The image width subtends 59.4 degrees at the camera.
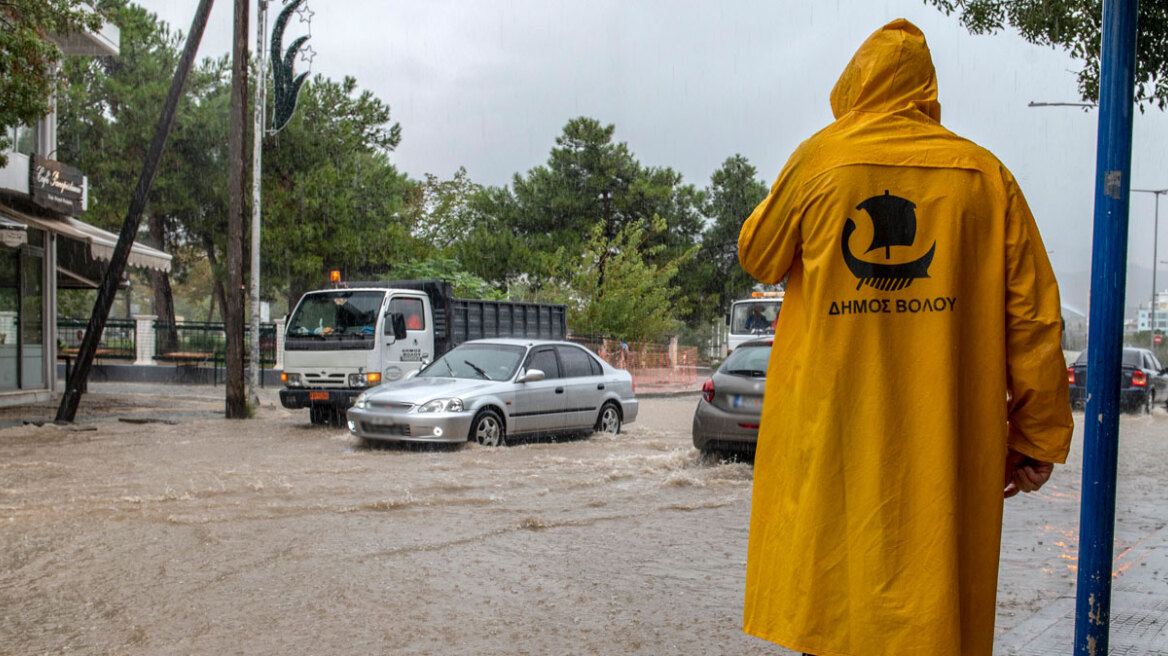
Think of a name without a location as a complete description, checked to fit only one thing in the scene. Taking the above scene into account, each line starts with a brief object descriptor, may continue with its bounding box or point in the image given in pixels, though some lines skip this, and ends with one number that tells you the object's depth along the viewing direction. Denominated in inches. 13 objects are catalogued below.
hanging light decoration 761.6
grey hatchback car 415.5
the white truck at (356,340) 598.2
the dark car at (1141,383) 821.9
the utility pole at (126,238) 595.8
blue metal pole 108.8
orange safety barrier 1225.4
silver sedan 466.9
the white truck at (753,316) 1010.7
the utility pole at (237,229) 661.9
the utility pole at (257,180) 761.0
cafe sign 685.3
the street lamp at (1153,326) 1676.2
